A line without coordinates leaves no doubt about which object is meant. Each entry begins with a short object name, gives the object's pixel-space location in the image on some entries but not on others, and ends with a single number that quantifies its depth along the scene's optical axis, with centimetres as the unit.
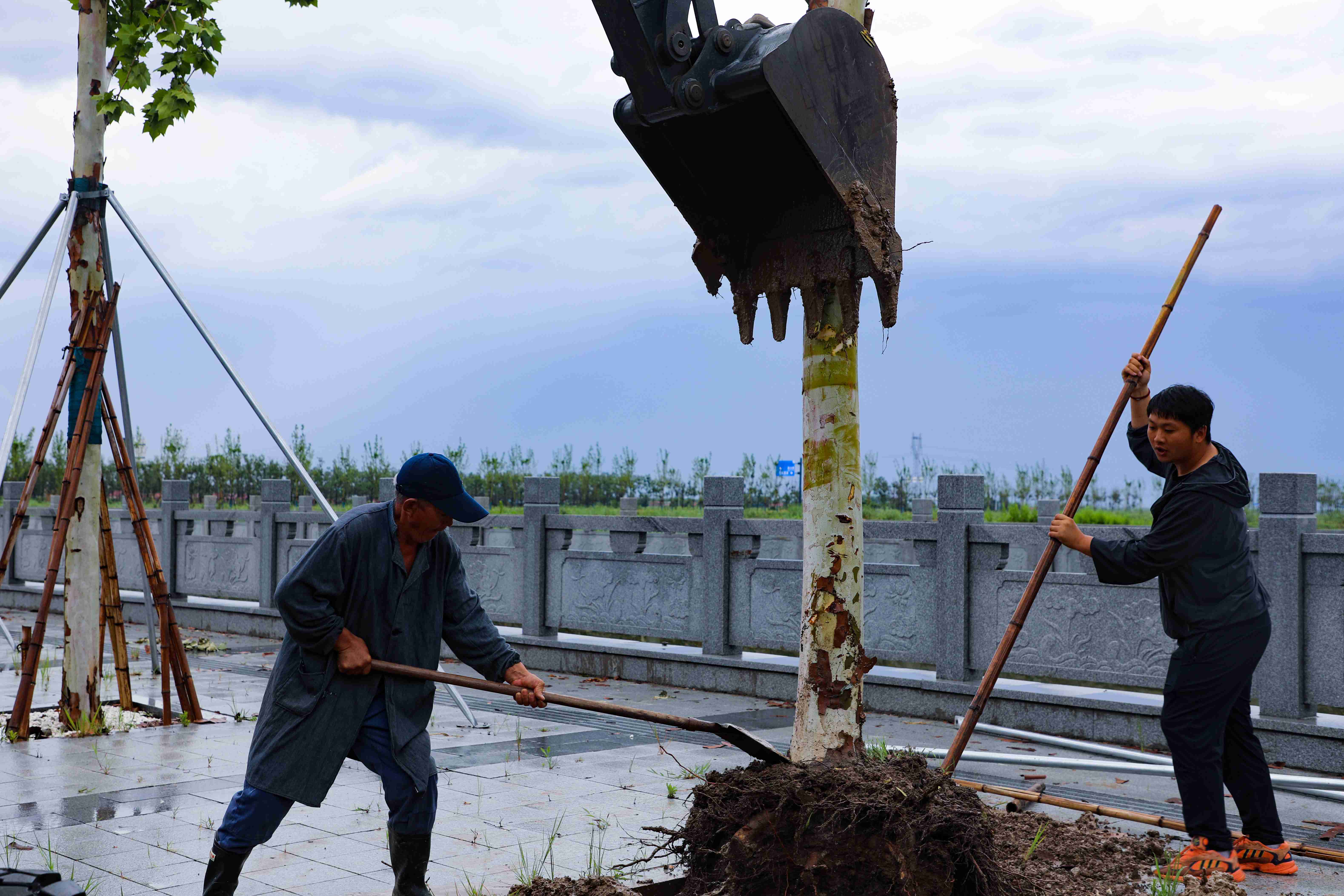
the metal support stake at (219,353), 773
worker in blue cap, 364
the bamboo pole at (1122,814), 484
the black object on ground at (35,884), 267
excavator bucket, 348
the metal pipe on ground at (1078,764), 570
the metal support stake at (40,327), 684
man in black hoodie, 452
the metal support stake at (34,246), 747
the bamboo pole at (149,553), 767
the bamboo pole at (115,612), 792
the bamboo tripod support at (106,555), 743
